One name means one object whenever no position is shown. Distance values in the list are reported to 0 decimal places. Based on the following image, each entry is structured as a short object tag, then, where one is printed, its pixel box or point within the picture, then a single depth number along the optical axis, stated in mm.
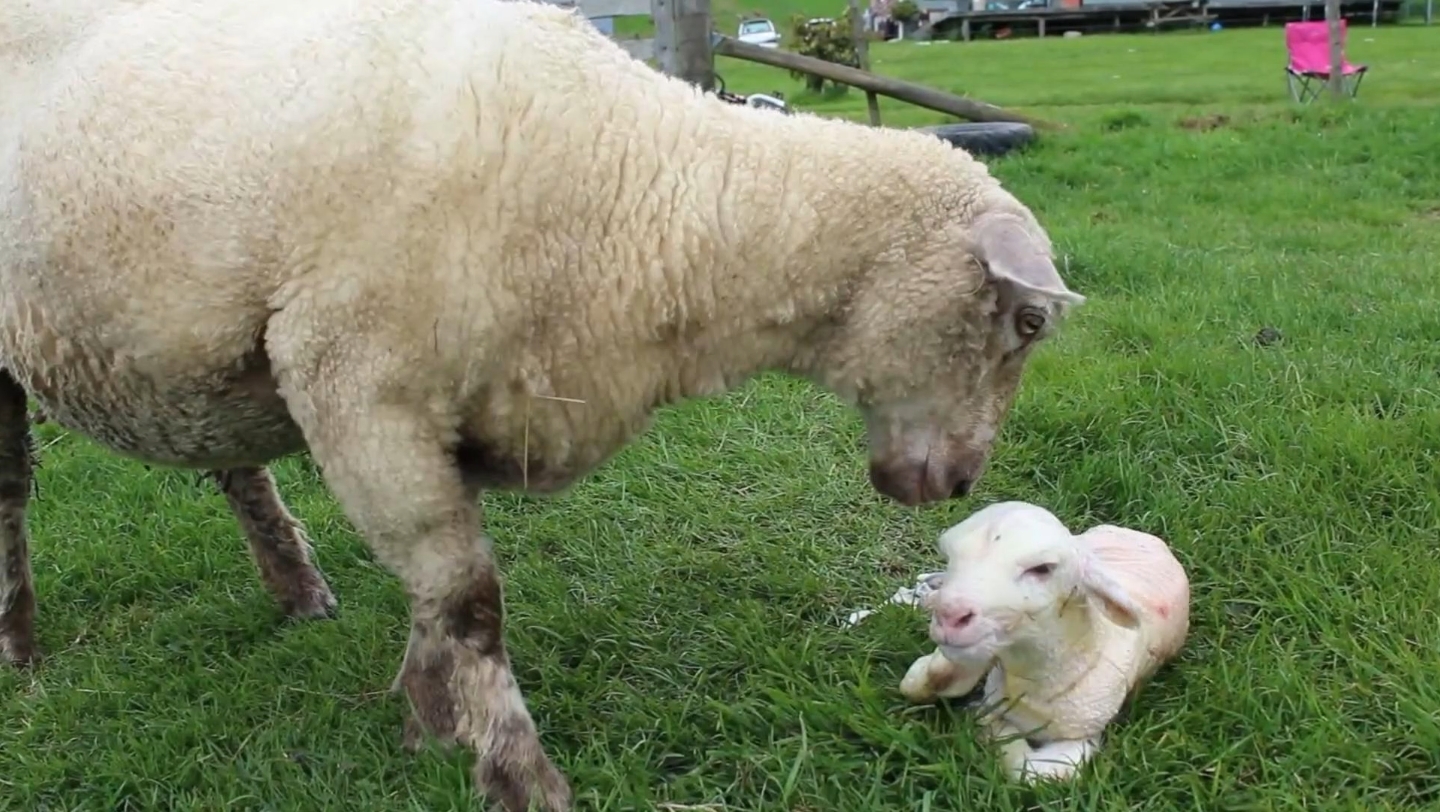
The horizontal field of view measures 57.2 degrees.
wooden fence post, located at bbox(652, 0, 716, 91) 7668
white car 42031
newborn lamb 2350
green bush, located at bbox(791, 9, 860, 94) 19406
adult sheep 2330
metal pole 13352
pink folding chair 14539
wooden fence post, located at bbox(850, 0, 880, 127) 16625
